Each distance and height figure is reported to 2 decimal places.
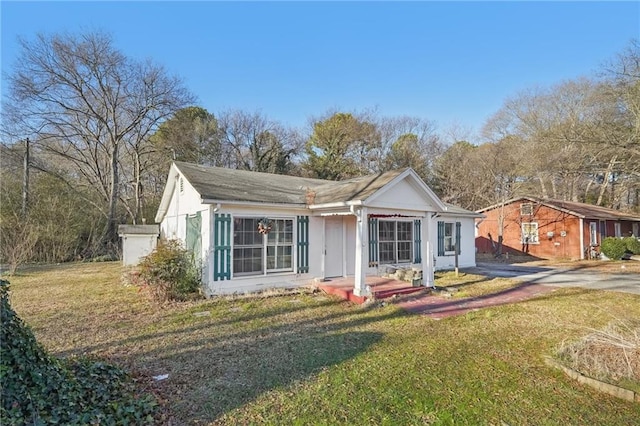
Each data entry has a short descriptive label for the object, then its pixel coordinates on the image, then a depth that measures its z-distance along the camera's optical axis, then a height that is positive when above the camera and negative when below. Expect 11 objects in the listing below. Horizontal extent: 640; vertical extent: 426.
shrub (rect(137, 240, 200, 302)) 8.43 -1.18
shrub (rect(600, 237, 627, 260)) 19.34 -1.23
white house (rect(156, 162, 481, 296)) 8.93 +0.14
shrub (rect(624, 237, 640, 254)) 19.62 -1.12
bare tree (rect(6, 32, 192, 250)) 19.94 +8.25
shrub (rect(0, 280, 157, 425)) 2.84 -1.50
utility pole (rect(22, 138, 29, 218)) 17.45 +2.79
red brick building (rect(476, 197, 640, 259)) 20.75 -0.02
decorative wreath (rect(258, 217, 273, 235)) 9.45 +0.08
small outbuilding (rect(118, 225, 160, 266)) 14.09 -0.45
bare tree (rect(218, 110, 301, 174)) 30.08 +7.87
